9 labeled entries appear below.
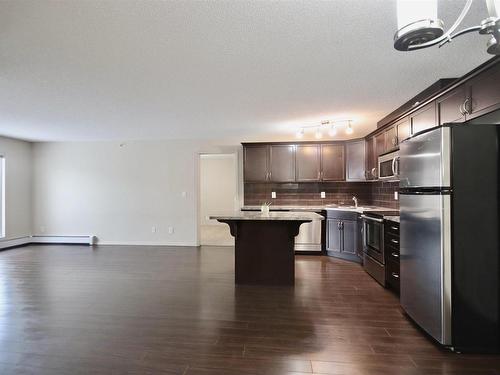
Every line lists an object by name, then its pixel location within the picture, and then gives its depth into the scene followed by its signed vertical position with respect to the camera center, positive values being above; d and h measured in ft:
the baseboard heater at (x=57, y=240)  21.09 -3.63
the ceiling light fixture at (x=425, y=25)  3.71 +2.15
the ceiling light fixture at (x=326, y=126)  14.85 +3.50
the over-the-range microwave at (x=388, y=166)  12.29 +1.08
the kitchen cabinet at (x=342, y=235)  16.19 -2.70
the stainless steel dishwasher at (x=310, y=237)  18.19 -3.06
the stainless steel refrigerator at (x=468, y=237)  6.96 -1.19
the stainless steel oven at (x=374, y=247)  12.07 -2.68
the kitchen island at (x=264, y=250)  12.33 -2.66
